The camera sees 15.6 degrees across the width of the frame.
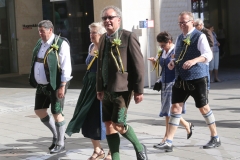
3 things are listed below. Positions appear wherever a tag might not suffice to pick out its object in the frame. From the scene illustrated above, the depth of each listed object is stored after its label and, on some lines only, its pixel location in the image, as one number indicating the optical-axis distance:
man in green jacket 11.63
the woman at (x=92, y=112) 11.07
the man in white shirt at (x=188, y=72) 11.44
